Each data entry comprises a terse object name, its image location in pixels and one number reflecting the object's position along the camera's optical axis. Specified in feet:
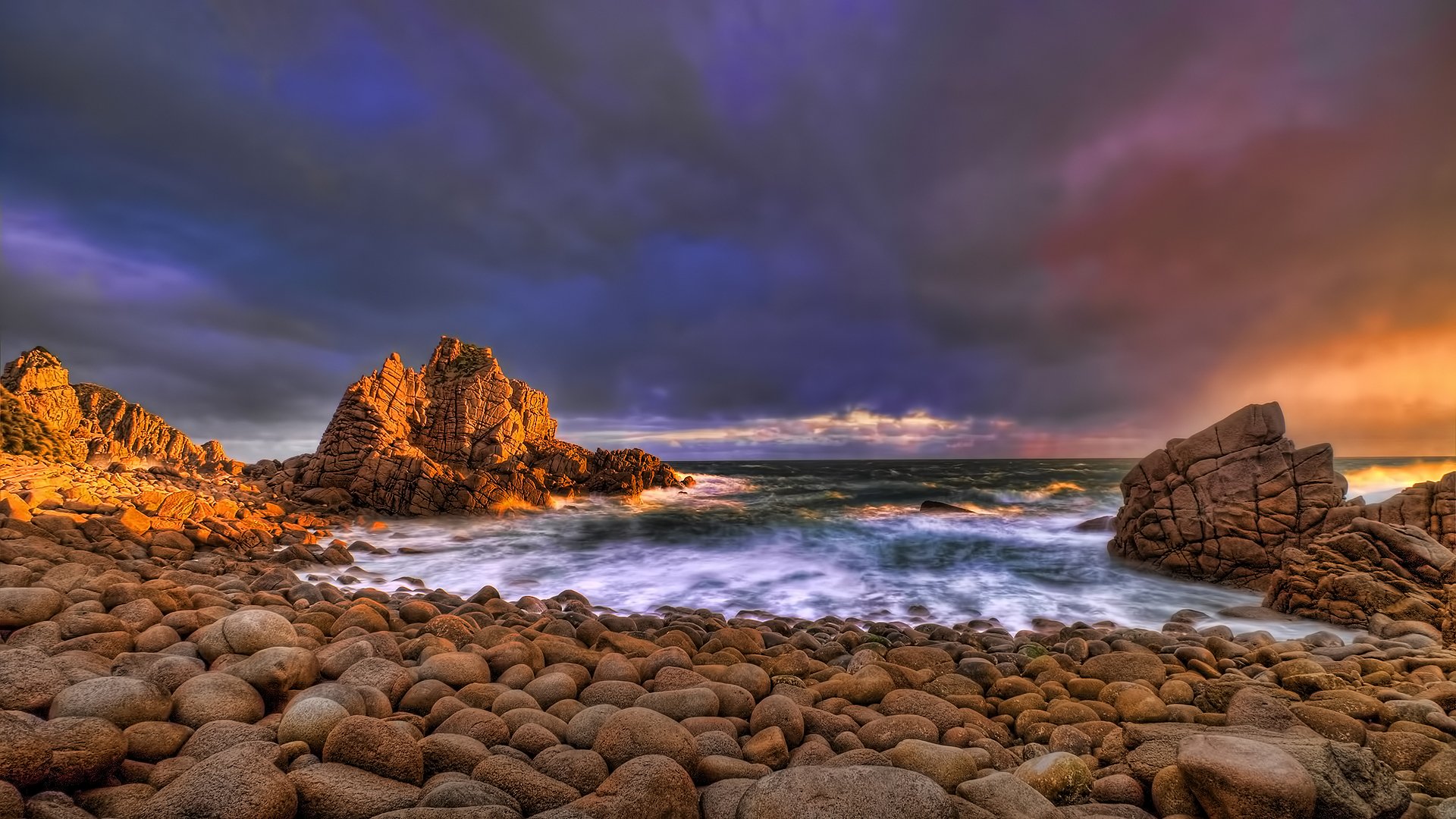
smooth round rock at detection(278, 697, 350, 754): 9.78
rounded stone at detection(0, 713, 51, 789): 7.59
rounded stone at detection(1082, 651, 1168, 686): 16.34
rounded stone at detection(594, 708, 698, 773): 10.00
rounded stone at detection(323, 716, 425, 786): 8.96
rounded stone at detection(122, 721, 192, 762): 9.34
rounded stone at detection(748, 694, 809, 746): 12.03
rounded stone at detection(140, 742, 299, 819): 7.41
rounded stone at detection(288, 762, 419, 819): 7.88
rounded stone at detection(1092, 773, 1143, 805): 9.48
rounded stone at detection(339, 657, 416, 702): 12.82
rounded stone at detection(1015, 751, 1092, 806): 9.71
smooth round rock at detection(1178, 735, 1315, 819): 8.00
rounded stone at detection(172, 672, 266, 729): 10.60
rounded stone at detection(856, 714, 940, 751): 12.09
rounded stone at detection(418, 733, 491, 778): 9.50
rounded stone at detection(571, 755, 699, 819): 8.05
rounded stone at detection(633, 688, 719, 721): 12.72
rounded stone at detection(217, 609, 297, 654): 13.92
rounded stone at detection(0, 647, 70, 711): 9.90
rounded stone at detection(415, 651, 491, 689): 13.66
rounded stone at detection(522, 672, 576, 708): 13.26
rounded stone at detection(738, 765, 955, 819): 7.97
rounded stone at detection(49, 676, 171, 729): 9.85
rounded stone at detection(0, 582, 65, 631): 14.07
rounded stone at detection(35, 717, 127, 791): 8.02
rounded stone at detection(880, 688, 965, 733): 13.14
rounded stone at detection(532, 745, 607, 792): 9.26
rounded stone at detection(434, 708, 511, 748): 10.73
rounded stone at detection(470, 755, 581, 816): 8.55
